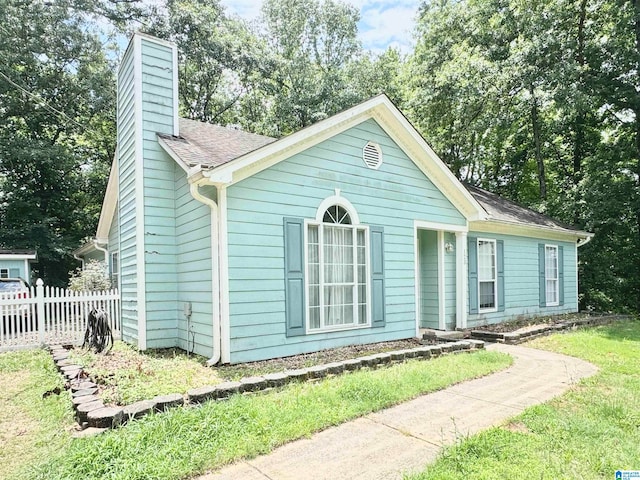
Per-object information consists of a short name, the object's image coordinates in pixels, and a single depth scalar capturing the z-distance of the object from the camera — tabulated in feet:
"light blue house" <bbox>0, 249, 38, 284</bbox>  50.44
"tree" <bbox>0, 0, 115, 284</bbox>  57.41
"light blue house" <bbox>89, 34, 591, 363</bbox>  19.38
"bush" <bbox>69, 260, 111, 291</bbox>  34.35
